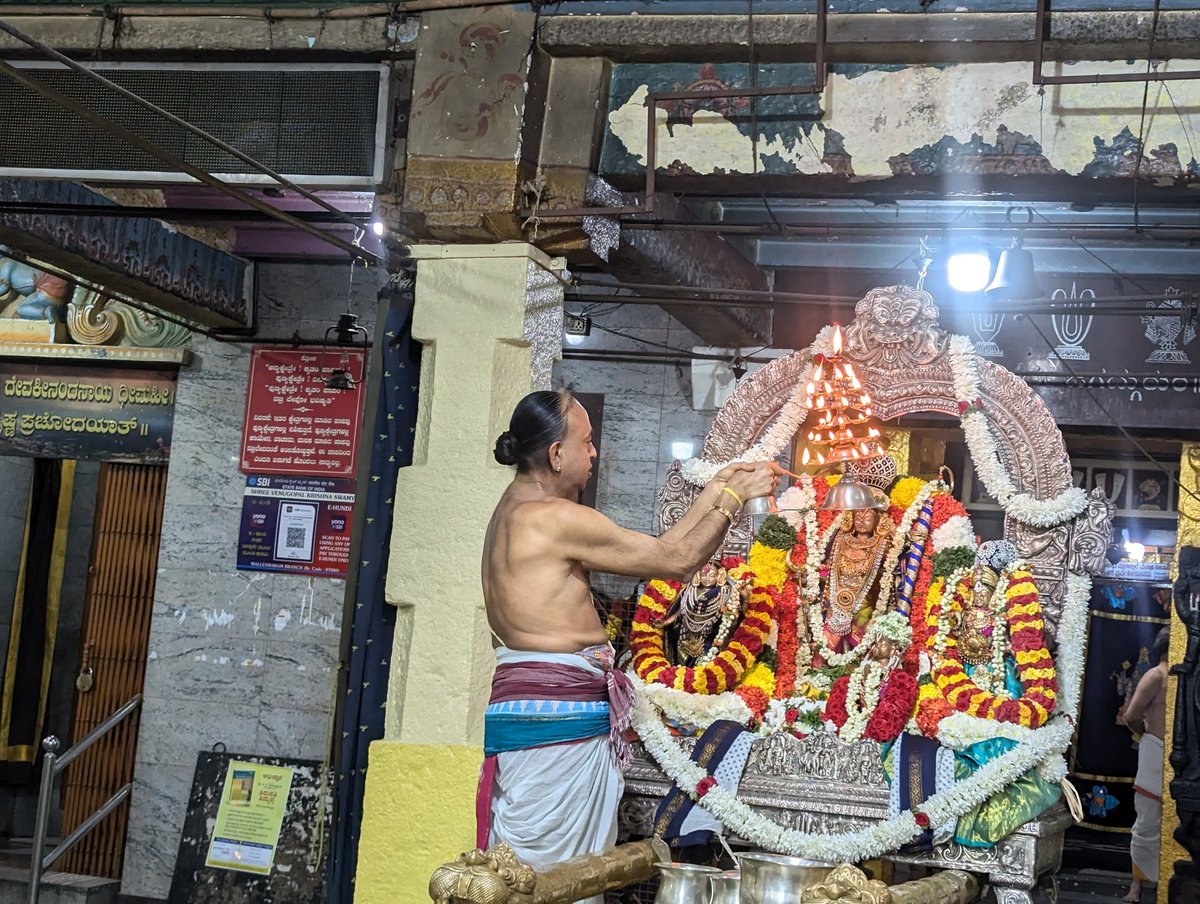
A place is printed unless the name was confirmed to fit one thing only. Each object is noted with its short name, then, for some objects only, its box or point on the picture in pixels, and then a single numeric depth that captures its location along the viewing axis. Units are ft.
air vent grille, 20.63
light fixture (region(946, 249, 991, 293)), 22.91
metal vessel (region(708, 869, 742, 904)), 11.85
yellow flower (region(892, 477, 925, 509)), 21.95
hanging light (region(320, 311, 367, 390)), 29.27
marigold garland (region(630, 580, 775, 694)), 20.72
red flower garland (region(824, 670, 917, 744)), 19.35
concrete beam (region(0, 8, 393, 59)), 20.51
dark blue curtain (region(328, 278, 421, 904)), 19.90
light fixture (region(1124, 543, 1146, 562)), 35.55
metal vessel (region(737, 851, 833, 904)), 11.34
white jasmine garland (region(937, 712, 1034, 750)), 18.45
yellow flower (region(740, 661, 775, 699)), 21.20
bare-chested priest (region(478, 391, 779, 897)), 14.24
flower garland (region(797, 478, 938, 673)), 21.16
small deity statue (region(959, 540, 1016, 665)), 19.66
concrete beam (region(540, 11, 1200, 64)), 17.87
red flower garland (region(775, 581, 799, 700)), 21.52
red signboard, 30.66
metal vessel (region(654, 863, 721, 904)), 11.85
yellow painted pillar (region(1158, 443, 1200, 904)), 28.99
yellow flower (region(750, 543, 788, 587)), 22.35
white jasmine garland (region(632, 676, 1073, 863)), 17.95
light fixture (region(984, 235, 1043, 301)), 23.82
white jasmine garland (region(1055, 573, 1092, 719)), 19.51
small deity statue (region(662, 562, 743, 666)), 21.36
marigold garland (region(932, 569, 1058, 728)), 18.72
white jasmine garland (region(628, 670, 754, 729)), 20.24
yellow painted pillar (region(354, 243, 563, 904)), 19.20
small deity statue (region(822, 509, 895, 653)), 21.58
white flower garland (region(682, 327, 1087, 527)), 19.93
